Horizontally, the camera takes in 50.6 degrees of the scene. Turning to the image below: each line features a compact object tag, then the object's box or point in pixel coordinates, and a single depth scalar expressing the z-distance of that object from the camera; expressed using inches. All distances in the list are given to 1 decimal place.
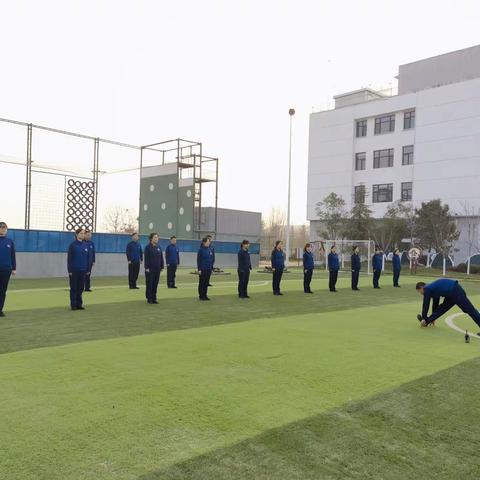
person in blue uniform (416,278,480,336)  360.2
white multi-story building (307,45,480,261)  1817.2
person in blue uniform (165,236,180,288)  697.6
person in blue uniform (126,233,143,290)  681.6
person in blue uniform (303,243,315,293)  703.1
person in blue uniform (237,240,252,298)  598.9
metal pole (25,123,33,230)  924.2
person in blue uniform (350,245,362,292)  786.2
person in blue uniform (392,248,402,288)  895.7
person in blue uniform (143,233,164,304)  520.1
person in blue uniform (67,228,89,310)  451.5
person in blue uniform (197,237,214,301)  565.6
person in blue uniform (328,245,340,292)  743.7
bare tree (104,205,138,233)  2519.7
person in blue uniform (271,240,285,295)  652.7
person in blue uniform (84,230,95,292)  581.4
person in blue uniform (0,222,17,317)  410.3
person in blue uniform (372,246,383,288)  843.9
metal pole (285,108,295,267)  1330.0
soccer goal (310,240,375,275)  1646.2
